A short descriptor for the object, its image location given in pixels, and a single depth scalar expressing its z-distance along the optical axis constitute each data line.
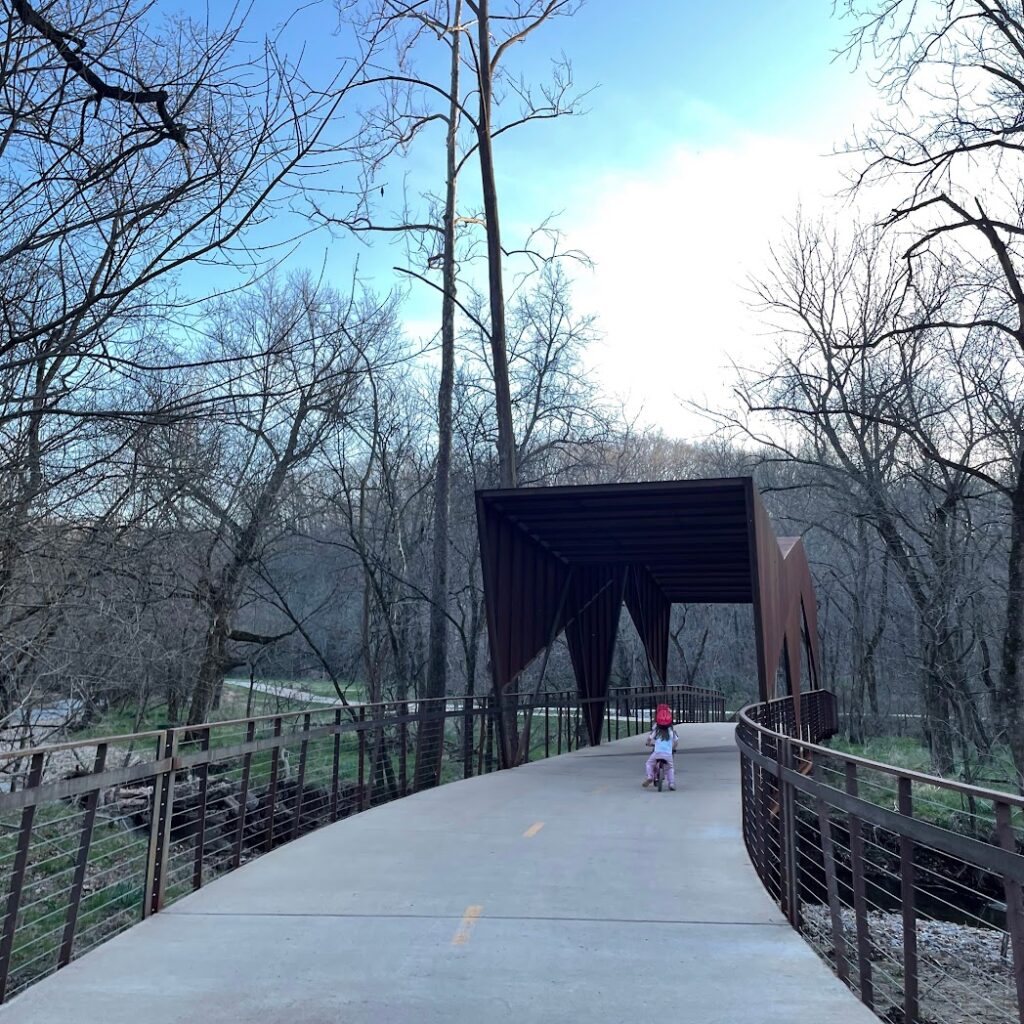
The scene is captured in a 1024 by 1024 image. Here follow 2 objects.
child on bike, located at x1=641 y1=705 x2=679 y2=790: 14.55
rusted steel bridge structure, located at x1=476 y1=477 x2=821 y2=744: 16.19
